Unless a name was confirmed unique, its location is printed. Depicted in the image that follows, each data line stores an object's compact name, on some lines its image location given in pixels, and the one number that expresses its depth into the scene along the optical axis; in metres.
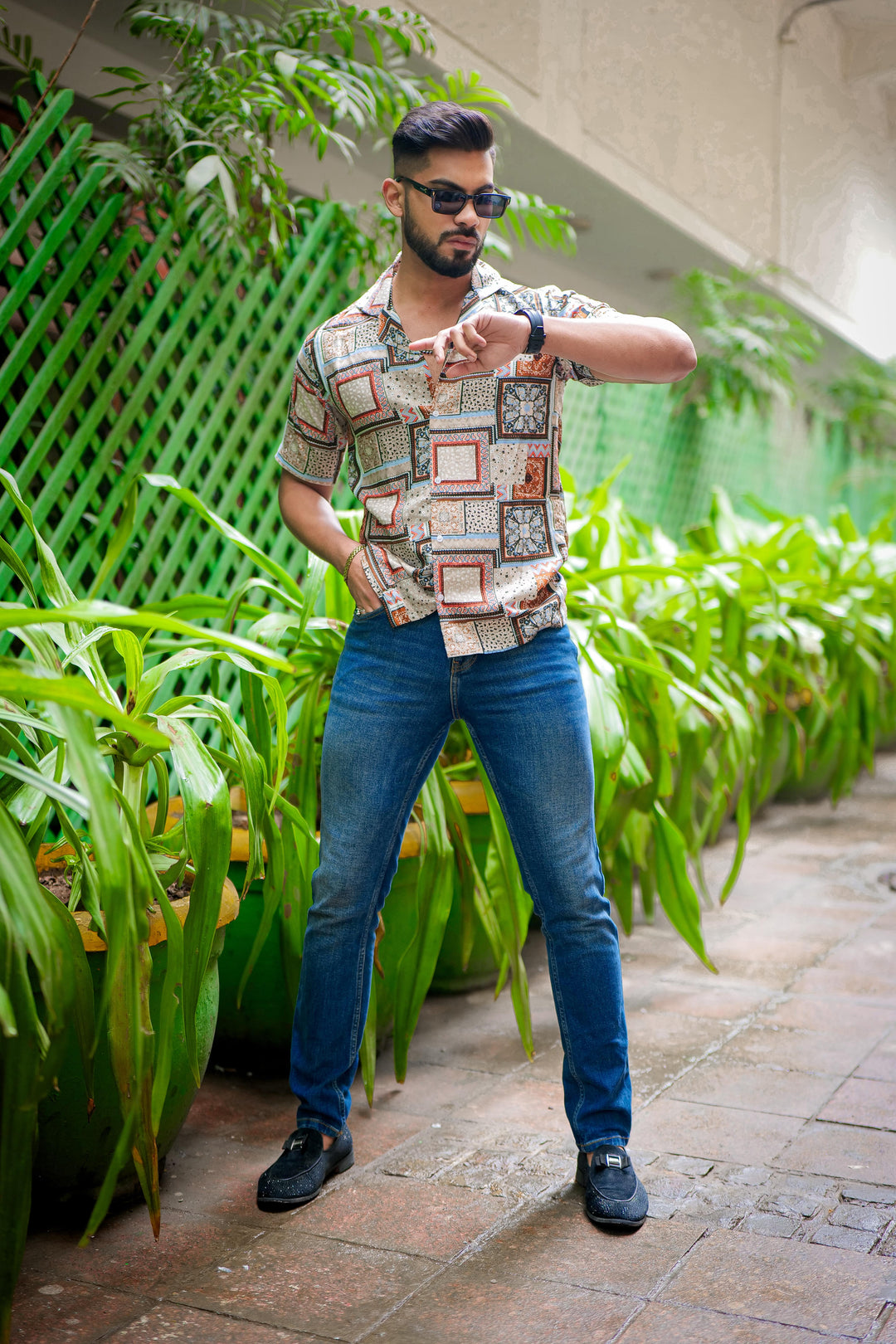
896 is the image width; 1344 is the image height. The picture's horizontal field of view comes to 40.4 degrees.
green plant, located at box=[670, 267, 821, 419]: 6.27
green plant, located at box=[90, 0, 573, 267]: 2.61
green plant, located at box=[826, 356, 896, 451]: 8.77
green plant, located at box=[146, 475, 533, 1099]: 2.19
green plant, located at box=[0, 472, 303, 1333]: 1.37
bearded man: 1.79
